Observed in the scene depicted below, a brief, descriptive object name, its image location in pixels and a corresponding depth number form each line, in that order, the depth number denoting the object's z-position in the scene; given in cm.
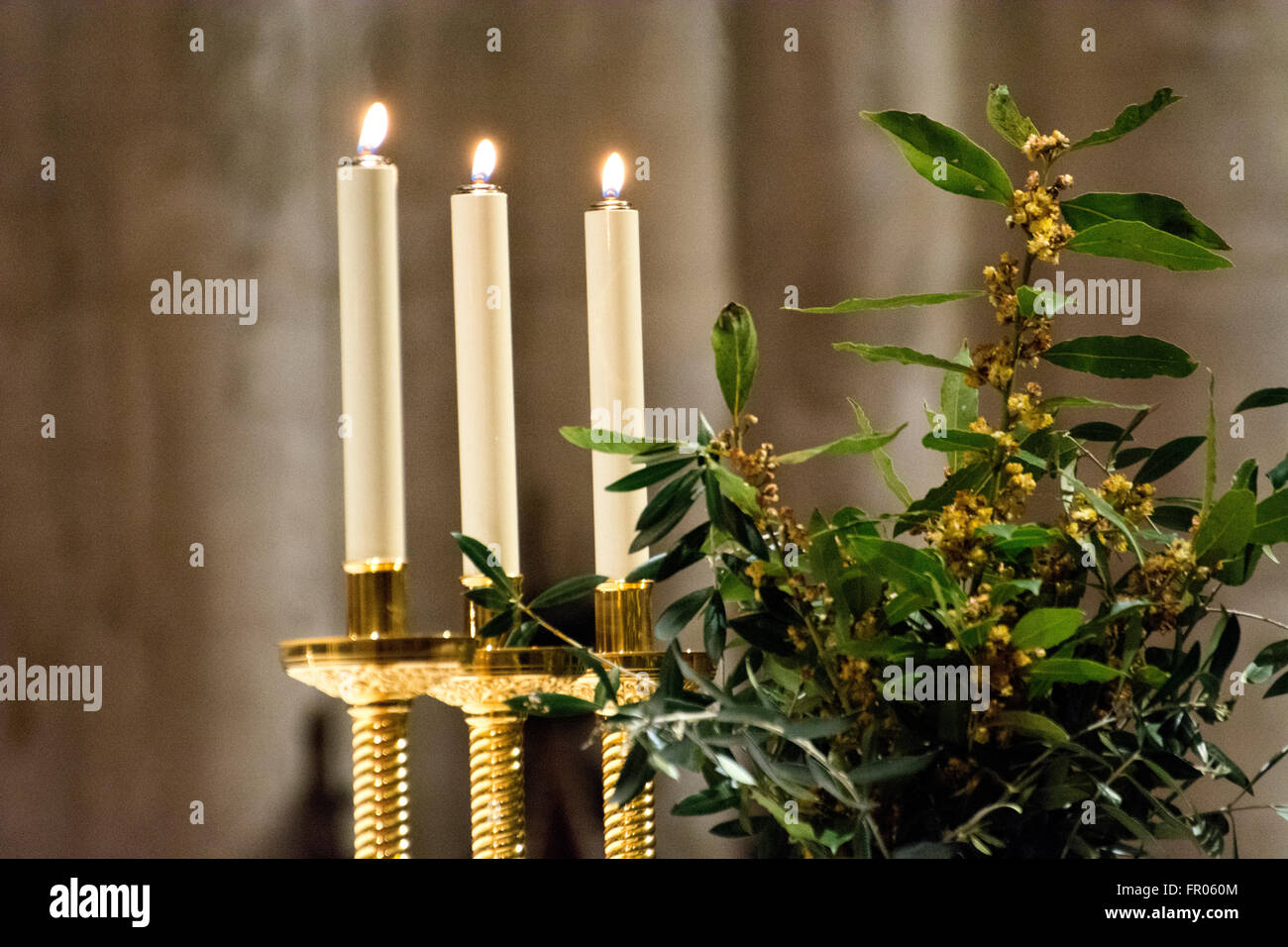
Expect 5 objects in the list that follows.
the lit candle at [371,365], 272
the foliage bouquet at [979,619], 253
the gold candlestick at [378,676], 268
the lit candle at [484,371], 277
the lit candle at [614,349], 276
